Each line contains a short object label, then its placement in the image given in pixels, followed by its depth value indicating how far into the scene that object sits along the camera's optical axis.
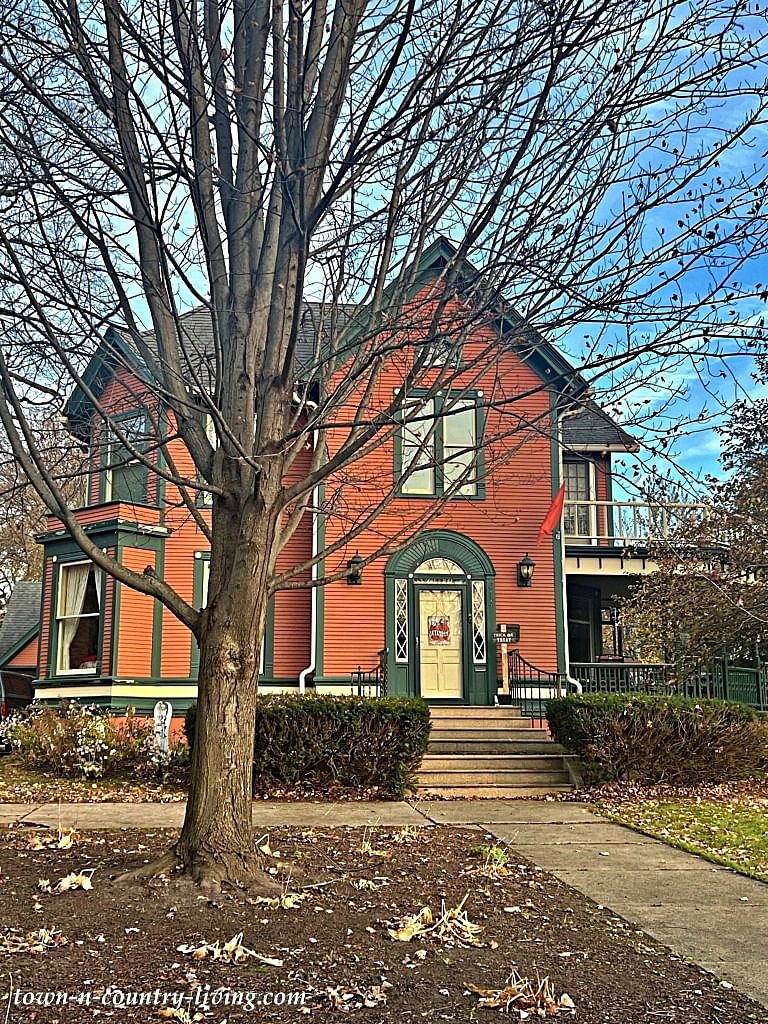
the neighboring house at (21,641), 20.73
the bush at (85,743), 12.23
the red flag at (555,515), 16.68
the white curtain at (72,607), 17.44
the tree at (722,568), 14.81
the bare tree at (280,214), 5.41
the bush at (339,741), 10.89
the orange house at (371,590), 16.44
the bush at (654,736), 11.73
